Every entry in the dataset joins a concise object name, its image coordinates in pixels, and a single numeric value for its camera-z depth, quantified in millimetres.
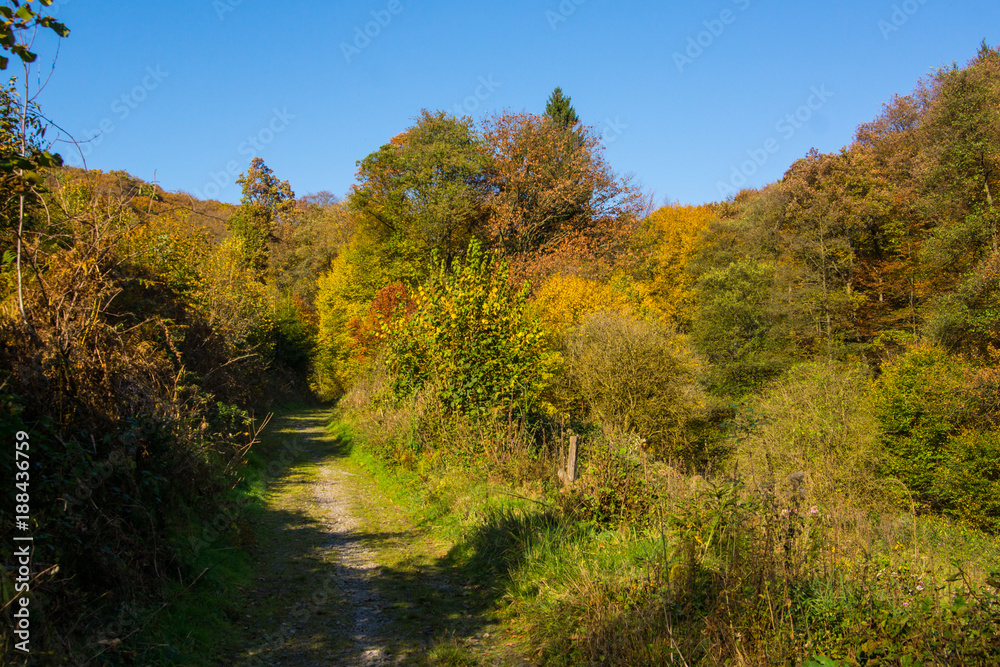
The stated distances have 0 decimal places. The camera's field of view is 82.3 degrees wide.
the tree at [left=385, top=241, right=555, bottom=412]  11047
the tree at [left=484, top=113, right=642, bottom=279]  32409
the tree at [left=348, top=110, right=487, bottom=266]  32188
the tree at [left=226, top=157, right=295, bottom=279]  46438
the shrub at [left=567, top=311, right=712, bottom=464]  20062
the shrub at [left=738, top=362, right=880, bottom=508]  17609
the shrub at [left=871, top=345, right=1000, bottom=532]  19891
